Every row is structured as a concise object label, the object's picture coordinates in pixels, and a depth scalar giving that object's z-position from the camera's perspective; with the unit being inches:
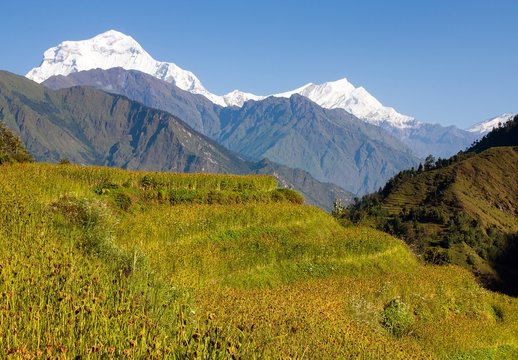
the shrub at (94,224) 646.3
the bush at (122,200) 1174.3
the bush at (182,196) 1393.9
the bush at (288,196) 1739.3
